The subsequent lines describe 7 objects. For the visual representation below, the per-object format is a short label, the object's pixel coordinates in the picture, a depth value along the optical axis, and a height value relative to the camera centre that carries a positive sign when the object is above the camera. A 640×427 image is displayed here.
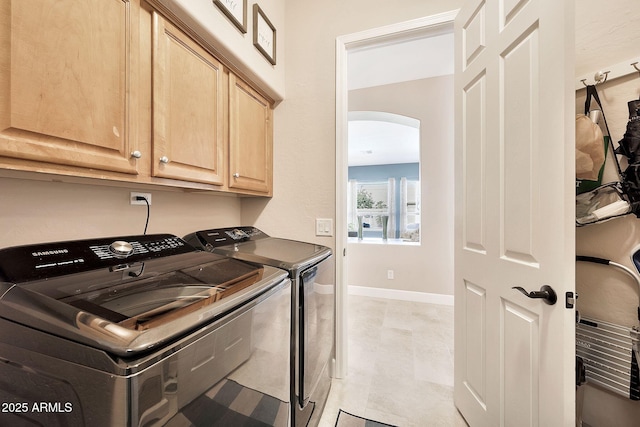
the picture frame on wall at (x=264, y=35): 1.56 +1.16
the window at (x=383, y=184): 5.55 +0.77
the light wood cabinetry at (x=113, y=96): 0.66 +0.40
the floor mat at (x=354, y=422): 1.41 -1.16
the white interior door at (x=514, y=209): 0.85 +0.02
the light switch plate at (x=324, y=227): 1.82 -0.09
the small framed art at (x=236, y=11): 1.28 +1.07
